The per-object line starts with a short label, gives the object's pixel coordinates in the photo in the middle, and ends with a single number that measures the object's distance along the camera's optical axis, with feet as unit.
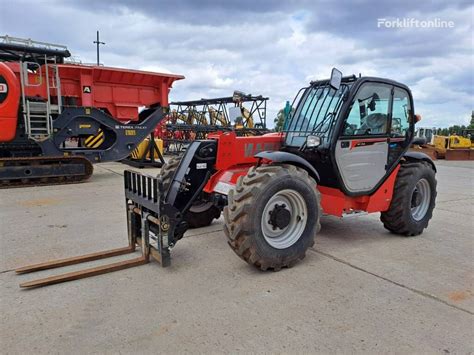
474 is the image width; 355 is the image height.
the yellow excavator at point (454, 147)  65.31
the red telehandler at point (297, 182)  11.98
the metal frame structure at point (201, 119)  58.13
